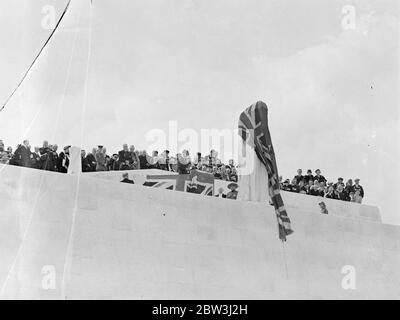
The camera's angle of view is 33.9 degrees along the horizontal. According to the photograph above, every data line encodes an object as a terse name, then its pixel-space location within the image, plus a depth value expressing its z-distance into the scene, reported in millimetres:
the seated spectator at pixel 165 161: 15922
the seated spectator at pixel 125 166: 14684
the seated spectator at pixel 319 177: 19234
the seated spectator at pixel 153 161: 15516
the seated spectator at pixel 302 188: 18672
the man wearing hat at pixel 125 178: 14141
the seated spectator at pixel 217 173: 17000
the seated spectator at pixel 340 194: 19344
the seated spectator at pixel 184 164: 15391
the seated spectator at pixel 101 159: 14312
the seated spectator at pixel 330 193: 19172
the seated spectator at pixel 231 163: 17812
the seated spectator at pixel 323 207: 17844
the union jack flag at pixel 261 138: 15477
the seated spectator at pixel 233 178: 17266
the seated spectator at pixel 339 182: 19544
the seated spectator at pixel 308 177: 19064
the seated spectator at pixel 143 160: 15297
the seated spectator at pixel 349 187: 19625
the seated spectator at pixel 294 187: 18609
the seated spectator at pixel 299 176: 19109
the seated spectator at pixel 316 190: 18828
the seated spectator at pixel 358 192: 19708
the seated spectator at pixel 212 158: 16772
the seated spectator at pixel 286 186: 18548
